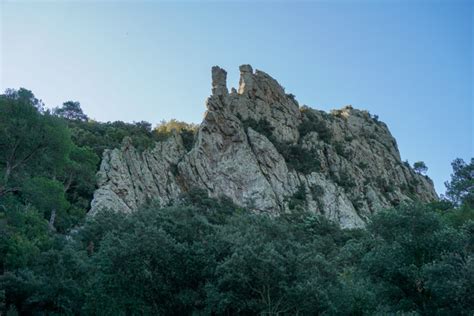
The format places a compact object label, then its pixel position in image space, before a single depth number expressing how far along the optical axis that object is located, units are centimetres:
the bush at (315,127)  6750
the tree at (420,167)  8272
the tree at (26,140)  2223
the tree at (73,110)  7919
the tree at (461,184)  5206
